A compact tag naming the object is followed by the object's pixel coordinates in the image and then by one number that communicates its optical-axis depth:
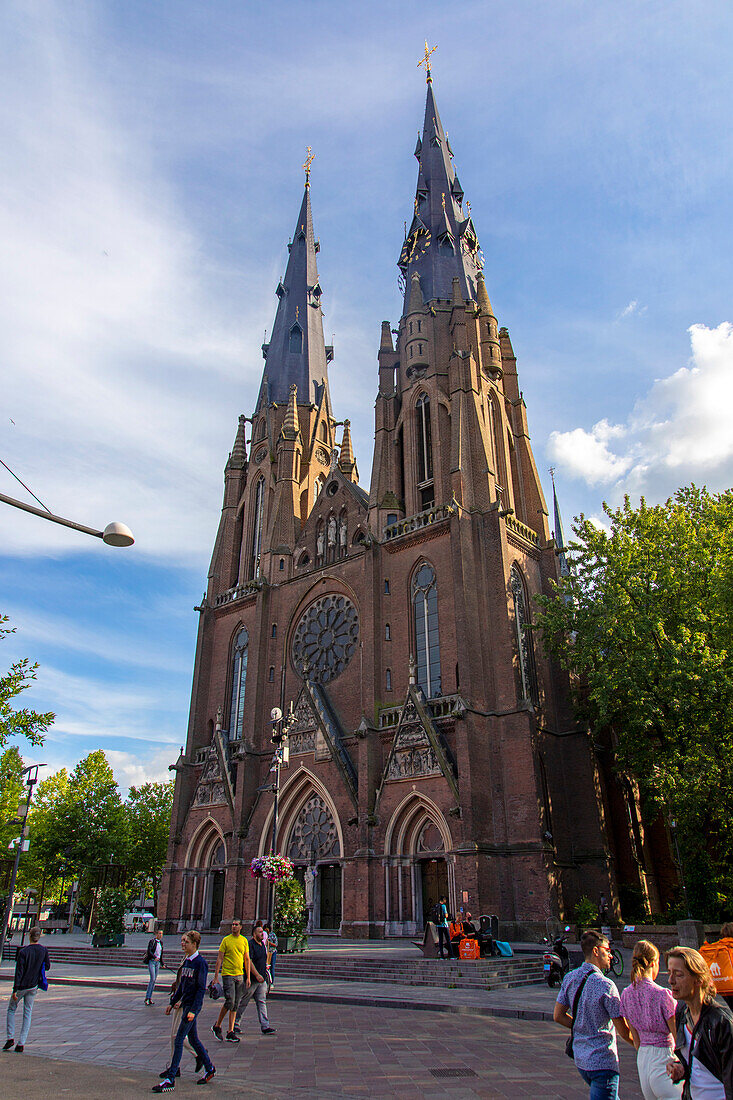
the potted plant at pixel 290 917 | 21.25
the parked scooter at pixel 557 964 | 16.05
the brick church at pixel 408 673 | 26.38
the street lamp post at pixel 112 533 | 8.38
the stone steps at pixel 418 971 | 16.72
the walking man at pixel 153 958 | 14.92
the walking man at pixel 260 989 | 10.96
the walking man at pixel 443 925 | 18.84
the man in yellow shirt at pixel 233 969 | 10.51
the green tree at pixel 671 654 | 21.70
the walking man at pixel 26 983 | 9.50
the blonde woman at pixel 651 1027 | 4.84
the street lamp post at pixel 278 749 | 21.48
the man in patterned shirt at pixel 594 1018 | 4.92
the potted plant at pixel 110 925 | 26.81
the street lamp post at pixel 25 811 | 23.21
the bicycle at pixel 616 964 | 16.40
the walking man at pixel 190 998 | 7.49
